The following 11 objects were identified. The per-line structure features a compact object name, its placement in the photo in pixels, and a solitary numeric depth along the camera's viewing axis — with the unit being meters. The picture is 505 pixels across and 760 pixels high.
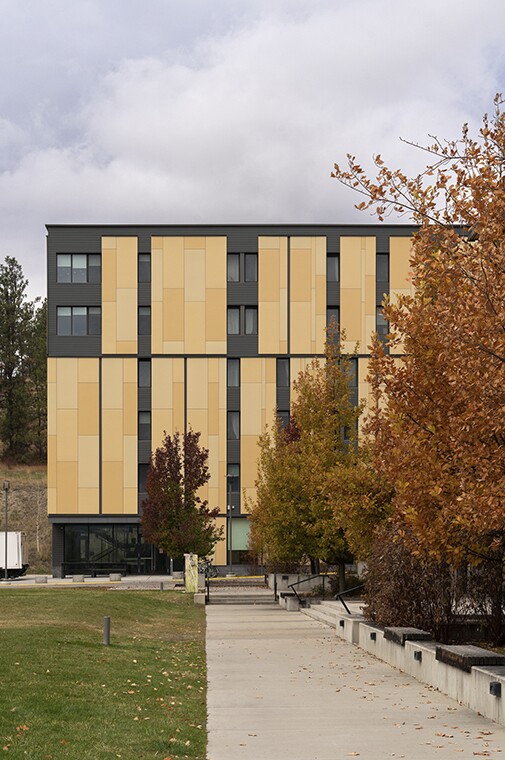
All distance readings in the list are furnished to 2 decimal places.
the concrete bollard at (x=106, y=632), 21.31
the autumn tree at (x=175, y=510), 50.78
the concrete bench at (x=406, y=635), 17.77
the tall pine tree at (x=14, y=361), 106.06
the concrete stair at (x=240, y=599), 40.94
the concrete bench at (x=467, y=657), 13.72
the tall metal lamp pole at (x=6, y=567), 59.53
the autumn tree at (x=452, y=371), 11.12
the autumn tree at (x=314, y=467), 33.38
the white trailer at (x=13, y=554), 63.09
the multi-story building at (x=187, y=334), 67.81
